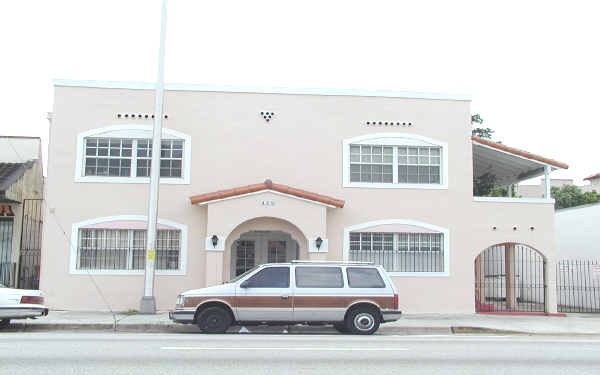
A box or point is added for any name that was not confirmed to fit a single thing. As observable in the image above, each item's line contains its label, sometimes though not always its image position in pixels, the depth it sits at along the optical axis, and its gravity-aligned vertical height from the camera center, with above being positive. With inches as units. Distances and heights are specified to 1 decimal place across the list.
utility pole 634.8 +70.2
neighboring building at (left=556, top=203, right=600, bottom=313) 887.1 +14.4
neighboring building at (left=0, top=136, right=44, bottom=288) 759.1 +47.1
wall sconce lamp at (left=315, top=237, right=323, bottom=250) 679.7 +25.7
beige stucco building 683.4 +79.6
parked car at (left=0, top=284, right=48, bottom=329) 531.6 -35.4
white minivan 527.5 -28.1
